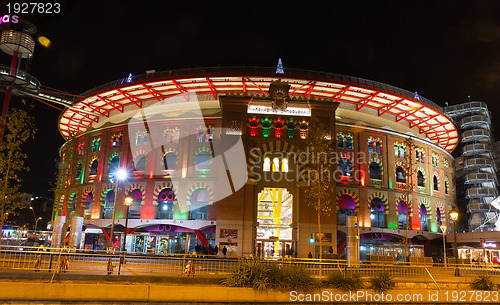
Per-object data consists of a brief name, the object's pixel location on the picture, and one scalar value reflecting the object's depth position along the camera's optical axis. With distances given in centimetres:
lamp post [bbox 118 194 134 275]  2708
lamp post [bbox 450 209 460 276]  2689
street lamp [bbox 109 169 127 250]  4384
